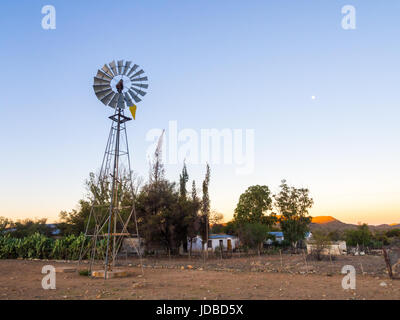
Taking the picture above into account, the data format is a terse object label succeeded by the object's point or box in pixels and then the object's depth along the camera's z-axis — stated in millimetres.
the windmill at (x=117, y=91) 15594
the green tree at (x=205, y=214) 29781
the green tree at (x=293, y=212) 41875
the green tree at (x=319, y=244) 23047
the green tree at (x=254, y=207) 45812
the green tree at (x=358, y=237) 36781
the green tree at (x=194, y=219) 28366
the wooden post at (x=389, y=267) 12617
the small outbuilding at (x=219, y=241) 48216
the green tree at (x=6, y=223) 50181
